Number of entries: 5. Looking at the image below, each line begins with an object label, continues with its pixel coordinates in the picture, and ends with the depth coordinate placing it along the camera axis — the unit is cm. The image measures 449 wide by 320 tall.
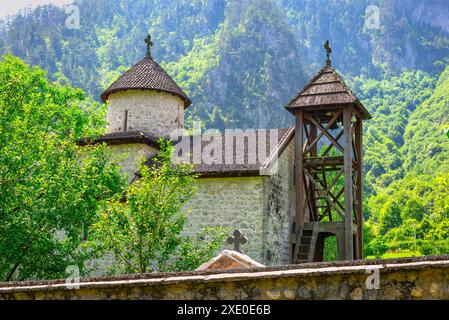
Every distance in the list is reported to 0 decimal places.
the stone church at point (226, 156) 1644
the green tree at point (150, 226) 1356
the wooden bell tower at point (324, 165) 1731
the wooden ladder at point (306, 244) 1689
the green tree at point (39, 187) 1266
